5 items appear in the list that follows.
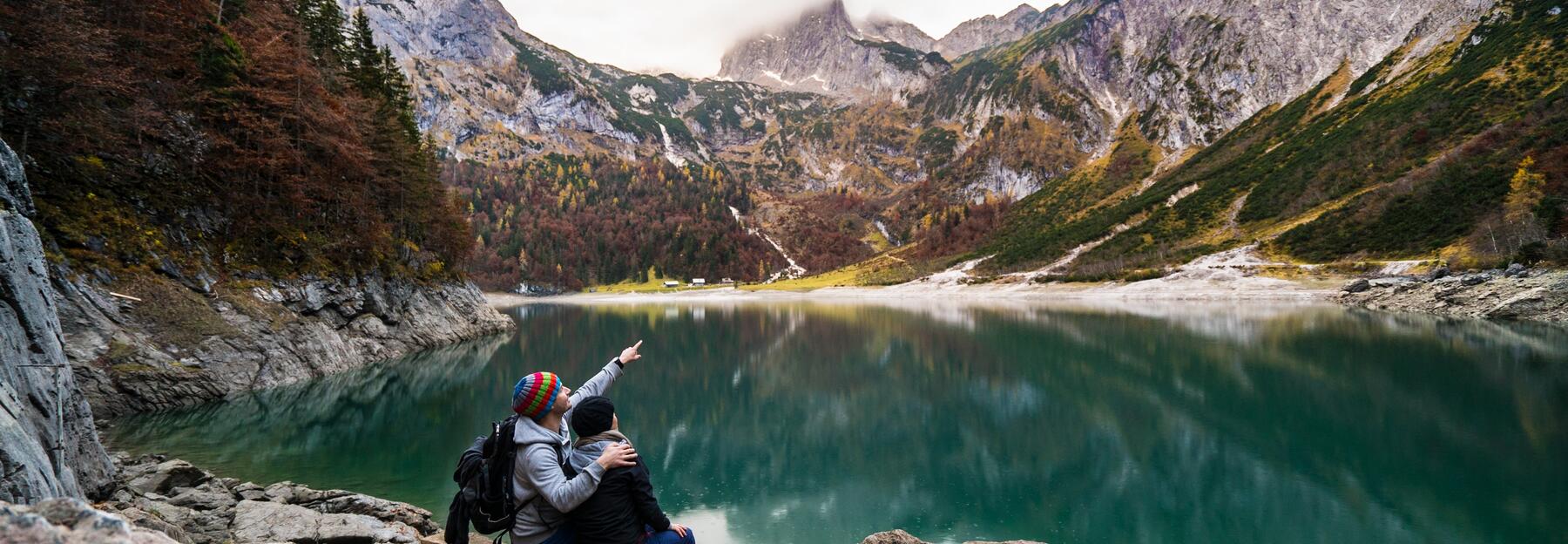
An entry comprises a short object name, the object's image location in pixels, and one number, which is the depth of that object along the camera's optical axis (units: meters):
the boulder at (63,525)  2.33
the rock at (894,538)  8.34
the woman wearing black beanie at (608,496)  4.46
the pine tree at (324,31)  36.03
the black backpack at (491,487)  4.54
